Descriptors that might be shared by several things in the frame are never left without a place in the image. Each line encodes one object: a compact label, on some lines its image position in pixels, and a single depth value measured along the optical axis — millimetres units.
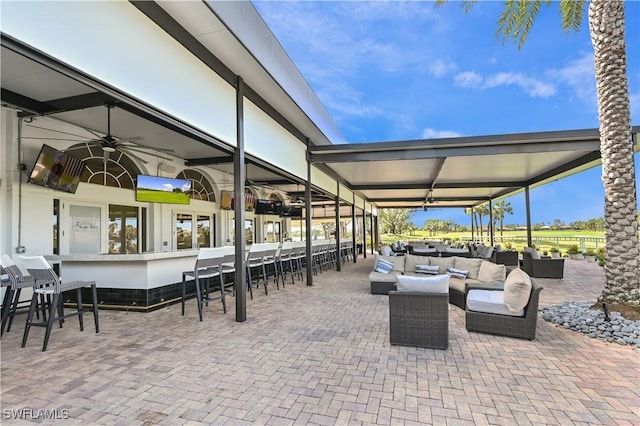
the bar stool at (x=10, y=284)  4203
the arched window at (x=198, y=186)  9500
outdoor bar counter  5562
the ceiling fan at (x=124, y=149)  5082
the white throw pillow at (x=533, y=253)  9211
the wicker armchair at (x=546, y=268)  8891
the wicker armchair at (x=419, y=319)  3754
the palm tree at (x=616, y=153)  4766
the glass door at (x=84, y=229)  6703
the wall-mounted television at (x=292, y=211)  14098
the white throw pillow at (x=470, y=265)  6512
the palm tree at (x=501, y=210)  35250
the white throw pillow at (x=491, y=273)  5836
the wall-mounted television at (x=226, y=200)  10735
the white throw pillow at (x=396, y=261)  7371
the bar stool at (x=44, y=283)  3838
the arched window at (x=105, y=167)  6840
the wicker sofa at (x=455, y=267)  5832
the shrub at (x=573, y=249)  14381
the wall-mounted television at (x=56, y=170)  5570
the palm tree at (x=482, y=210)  31719
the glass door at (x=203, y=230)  10234
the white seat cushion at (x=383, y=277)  6851
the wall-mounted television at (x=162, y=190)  7473
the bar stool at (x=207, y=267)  5207
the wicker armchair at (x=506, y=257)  10430
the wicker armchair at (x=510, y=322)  4039
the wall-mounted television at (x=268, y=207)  12255
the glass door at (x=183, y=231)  9289
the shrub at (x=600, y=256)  10972
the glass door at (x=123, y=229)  7617
